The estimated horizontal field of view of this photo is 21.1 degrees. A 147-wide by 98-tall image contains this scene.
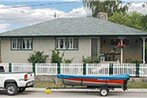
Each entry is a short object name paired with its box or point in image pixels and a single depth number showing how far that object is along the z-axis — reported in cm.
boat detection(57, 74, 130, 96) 2005
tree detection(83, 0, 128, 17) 6750
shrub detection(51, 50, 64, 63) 3114
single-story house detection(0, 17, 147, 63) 3191
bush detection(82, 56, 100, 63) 3063
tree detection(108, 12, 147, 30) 5900
